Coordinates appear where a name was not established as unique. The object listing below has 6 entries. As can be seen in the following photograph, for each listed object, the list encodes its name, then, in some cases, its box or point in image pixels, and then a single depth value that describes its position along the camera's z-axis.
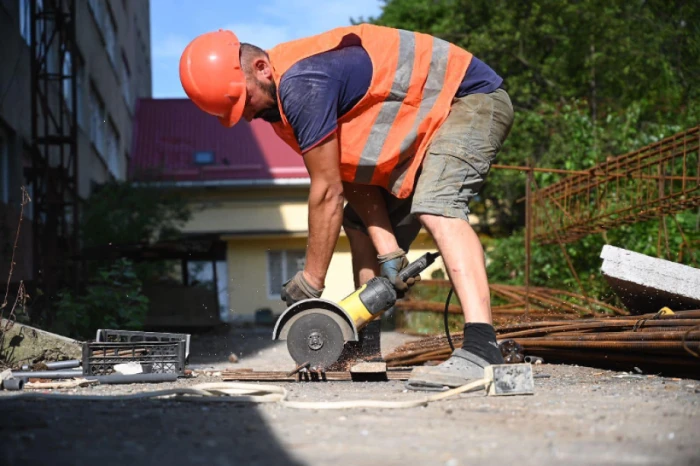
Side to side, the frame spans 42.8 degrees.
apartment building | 10.59
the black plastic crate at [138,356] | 4.50
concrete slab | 4.91
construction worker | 3.98
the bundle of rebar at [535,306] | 6.92
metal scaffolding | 11.83
